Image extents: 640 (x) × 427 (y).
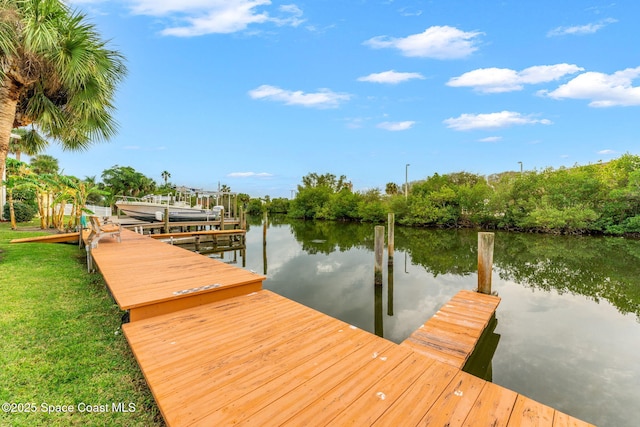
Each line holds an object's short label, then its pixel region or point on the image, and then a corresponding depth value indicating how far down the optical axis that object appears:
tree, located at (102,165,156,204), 38.75
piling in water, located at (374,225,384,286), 7.60
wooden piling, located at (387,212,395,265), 9.96
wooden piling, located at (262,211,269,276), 10.31
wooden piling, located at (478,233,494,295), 5.78
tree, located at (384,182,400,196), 43.20
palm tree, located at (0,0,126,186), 5.23
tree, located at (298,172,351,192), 48.33
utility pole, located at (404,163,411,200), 32.46
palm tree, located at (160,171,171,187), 52.16
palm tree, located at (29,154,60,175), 26.38
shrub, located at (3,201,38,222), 14.62
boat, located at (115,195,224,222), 16.23
